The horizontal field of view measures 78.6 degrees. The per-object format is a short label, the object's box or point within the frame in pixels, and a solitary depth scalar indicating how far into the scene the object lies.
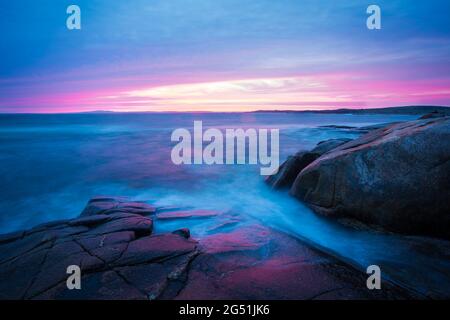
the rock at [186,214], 5.71
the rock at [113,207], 5.56
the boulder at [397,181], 4.23
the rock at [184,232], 4.35
